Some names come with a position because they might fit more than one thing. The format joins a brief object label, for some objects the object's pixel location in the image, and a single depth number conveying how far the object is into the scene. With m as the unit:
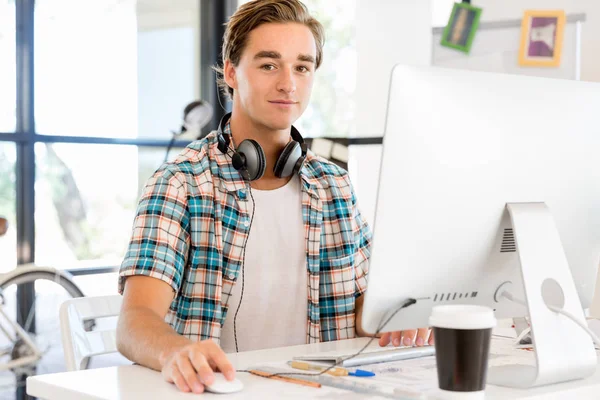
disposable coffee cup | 0.91
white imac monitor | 1.02
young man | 1.65
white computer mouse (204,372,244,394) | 1.04
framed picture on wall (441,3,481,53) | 3.53
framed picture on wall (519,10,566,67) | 3.22
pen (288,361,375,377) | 1.16
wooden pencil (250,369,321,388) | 1.12
